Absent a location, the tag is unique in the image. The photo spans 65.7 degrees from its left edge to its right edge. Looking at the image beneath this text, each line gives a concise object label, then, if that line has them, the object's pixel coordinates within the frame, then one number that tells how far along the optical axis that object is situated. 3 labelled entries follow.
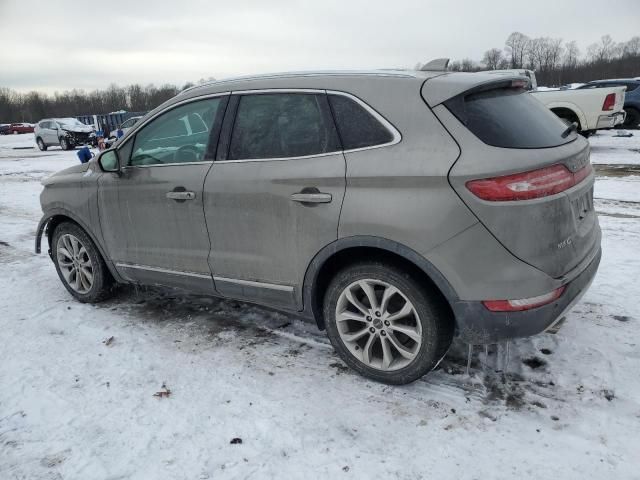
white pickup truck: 12.38
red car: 55.75
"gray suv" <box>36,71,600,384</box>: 2.53
